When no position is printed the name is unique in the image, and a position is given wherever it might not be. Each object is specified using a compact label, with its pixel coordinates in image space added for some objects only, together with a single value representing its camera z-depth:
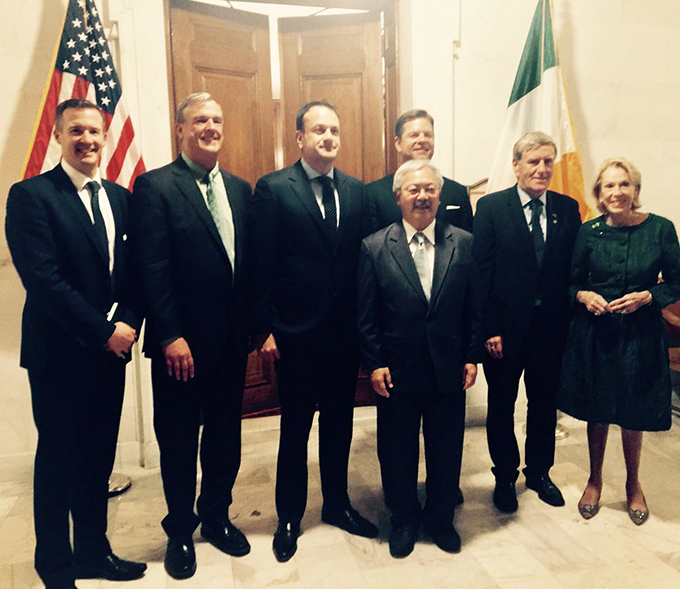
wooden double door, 3.68
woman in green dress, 2.43
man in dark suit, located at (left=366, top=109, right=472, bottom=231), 2.49
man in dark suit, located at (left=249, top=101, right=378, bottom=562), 2.22
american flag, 2.77
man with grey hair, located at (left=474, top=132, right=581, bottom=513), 2.52
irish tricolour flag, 3.44
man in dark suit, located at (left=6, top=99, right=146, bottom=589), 1.91
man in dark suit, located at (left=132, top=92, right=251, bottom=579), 2.07
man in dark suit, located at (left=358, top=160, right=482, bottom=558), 2.22
